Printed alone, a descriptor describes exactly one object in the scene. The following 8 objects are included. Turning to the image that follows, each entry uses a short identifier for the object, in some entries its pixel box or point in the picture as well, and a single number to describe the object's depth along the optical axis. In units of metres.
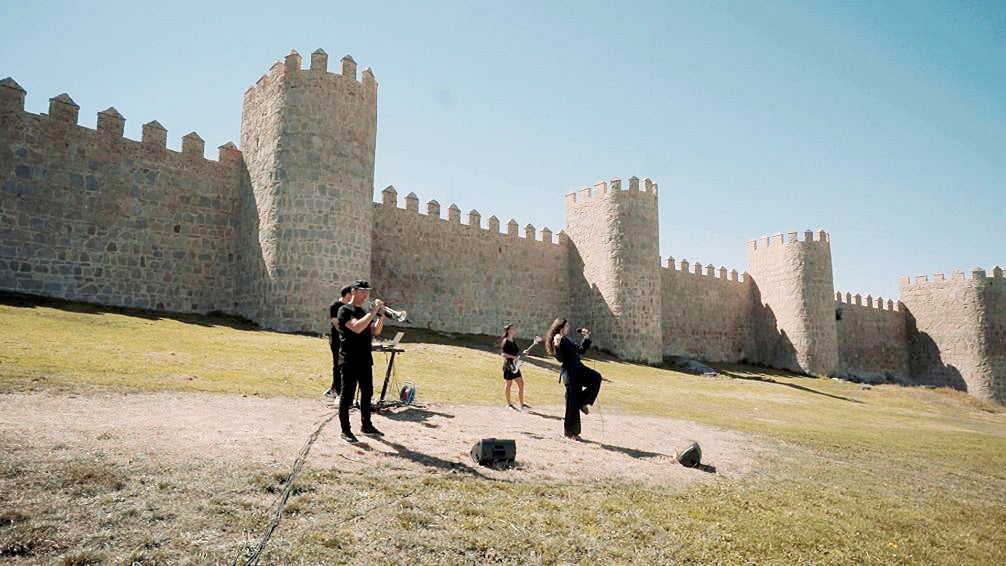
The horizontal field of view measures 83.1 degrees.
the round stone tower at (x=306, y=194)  19.56
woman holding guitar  11.65
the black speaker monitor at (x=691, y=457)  7.98
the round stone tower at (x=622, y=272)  30.05
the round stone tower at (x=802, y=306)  36.69
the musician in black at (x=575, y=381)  9.09
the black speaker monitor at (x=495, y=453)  6.66
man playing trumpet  7.27
